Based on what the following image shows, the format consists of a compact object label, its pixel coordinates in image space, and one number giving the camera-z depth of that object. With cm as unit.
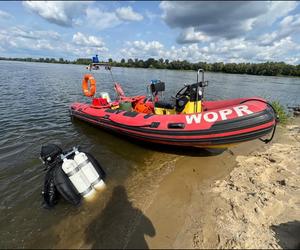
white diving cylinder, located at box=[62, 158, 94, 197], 258
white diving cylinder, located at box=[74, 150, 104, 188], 269
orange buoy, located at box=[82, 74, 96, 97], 623
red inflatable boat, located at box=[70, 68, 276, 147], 337
